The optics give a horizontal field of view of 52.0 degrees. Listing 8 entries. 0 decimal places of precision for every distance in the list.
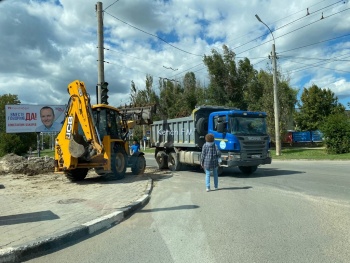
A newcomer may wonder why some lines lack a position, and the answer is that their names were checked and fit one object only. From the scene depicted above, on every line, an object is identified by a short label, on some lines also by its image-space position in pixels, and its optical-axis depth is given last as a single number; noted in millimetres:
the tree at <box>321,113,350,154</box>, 26625
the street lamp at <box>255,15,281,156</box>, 27672
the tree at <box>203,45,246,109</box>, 39906
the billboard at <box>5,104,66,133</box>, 28281
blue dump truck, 14656
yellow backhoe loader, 12773
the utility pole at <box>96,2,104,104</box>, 17234
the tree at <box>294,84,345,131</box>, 52031
